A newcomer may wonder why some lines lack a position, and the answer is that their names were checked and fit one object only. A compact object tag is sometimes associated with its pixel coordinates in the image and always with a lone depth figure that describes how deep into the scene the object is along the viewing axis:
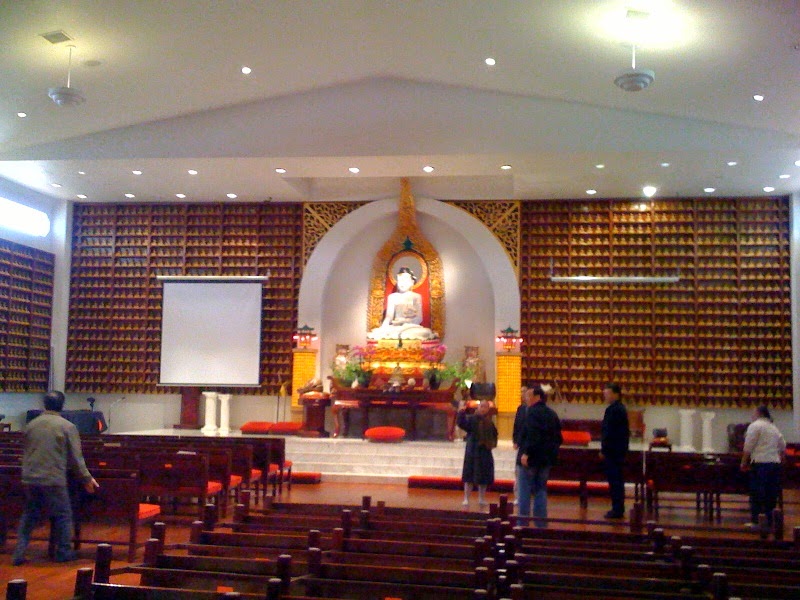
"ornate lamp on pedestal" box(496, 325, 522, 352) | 17.14
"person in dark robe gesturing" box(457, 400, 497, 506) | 10.58
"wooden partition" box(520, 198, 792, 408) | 17.08
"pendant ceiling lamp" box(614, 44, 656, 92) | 10.10
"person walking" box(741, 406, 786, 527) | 9.63
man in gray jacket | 7.04
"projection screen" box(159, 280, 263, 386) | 18.39
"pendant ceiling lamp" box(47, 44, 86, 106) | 11.20
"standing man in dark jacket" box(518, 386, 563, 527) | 9.04
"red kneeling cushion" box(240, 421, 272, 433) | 16.88
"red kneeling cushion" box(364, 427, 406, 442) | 15.73
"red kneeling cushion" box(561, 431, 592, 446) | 15.27
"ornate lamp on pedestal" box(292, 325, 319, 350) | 17.77
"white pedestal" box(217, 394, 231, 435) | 17.94
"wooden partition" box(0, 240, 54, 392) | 16.91
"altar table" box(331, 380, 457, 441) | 16.61
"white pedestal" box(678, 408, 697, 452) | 16.83
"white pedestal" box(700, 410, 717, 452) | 16.66
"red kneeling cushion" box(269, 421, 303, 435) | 16.92
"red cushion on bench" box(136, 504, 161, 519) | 7.83
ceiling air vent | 11.05
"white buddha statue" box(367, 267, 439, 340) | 17.78
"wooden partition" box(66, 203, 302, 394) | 18.75
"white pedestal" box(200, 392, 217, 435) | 18.02
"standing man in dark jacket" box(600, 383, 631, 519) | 9.90
